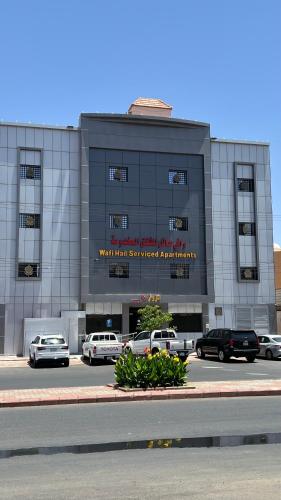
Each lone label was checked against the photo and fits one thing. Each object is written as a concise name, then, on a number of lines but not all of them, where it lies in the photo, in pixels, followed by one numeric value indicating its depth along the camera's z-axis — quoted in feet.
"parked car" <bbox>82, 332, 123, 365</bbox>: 97.04
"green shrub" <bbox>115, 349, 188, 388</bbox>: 49.49
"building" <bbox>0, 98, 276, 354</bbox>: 128.67
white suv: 93.91
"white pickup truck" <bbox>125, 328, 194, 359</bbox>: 96.32
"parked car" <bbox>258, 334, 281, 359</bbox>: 102.53
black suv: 96.58
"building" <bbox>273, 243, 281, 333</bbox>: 198.31
